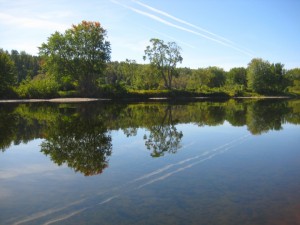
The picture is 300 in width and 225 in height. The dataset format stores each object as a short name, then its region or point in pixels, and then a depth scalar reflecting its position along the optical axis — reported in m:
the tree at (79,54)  70.75
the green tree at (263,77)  110.56
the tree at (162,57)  92.44
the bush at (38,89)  65.94
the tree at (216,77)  118.96
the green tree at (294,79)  128.12
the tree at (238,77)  129.69
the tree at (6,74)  64.50
